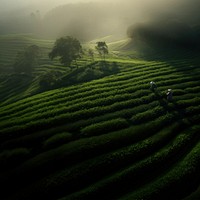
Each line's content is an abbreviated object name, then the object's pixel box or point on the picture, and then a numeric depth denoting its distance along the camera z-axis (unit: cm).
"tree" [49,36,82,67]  9806
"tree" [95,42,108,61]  11013
